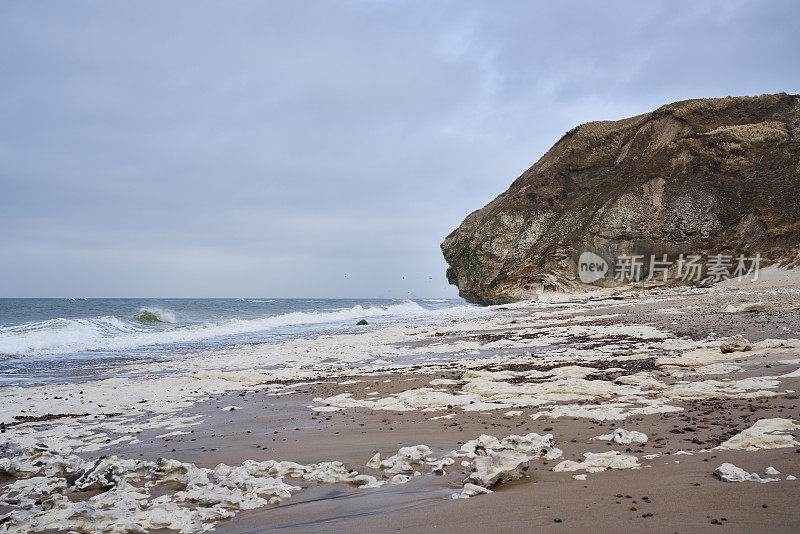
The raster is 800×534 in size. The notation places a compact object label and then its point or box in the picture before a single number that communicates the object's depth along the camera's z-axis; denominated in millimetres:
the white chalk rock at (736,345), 8156
